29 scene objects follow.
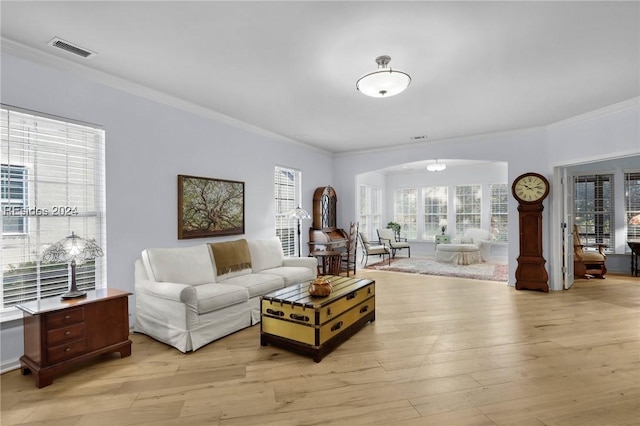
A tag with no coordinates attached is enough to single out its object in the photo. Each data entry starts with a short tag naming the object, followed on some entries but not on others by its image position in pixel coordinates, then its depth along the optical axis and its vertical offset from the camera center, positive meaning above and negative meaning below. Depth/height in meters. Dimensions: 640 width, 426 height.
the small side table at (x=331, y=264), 6.01 -0.94
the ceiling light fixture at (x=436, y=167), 7.49 +1.14
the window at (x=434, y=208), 9.51 +0.22
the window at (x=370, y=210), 8.29 +0.17
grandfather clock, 5.12 -0.26
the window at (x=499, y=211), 8.63 +0.10
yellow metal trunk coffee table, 2.81 -0.97
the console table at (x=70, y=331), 2.42 -0.93
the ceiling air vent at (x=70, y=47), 2.64 +1.47
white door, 5.30 -0.32
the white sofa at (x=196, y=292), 3.03 -0.80
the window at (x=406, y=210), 9.95 +0.18
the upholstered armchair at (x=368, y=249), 7.63 -0.84
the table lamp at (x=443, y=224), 9.29 -0.26
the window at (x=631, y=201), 6.53 +0.26
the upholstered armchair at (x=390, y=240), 8.77 -0.69
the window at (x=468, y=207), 9.01 +0.23
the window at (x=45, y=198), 2.71 +0.19
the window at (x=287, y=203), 5.81 +0.26
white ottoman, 7.86 -0.97
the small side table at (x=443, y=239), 9.03 -0.68
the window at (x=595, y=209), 6.79 +0.11
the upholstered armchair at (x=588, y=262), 6.12 -0.93
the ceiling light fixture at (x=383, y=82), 2.72 +1.17
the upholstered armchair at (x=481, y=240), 8.33 -0.67
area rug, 6.44 -1.22
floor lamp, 5.50 +0.04
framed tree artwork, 4.06 +0.14
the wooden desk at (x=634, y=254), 6.11 -0.81
